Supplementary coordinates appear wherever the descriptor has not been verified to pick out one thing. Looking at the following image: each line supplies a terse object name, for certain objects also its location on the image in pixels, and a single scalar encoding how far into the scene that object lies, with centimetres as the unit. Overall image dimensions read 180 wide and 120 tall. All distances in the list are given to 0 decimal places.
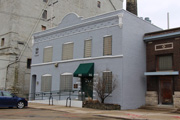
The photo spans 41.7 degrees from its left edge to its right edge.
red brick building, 1827
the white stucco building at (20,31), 3047
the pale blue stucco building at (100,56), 1858
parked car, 1670
